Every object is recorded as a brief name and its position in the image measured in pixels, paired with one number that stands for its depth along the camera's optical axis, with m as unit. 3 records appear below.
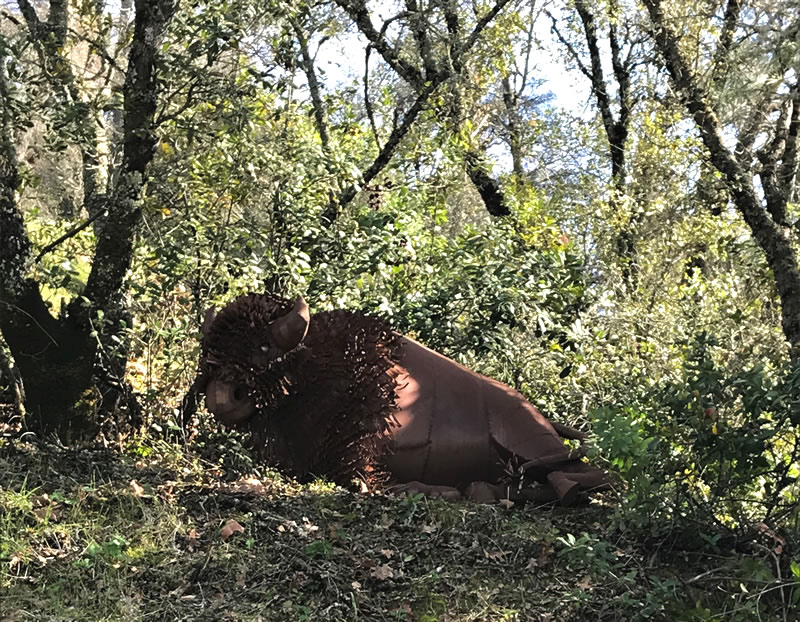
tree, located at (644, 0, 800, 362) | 6.29
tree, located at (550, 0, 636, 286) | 11.67
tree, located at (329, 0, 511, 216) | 7.04
